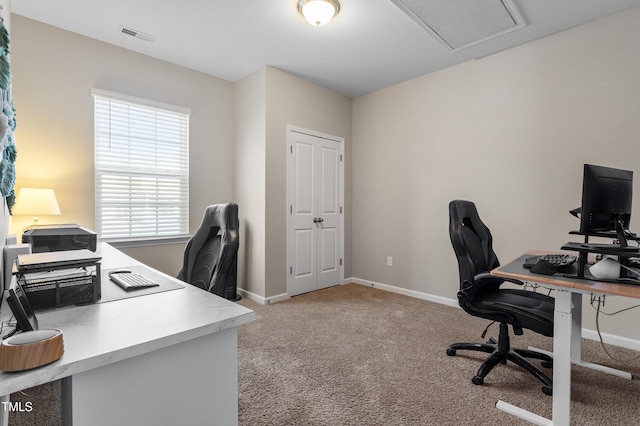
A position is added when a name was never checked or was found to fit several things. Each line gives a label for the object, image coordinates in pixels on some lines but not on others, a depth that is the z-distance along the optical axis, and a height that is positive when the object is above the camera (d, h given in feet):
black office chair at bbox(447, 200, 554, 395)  6.08 -1.99
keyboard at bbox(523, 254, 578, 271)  5.42 -0.96
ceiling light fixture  7.93 +5.10
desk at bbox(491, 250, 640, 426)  4.82 -2.03
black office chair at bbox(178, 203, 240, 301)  5.71 -0.96
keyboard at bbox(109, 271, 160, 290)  4.46 -1.11
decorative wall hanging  3.52 +1.08
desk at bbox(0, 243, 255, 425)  2.50 -1.37
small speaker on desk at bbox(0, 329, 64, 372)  2.18 -1.03
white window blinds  10.38 +1.36
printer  7.06 -0.76
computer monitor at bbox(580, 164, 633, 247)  5.21 +0.10
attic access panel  7.96 +5.19
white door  12.92 -0.12
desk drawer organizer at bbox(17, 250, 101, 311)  3.56 -0.90
